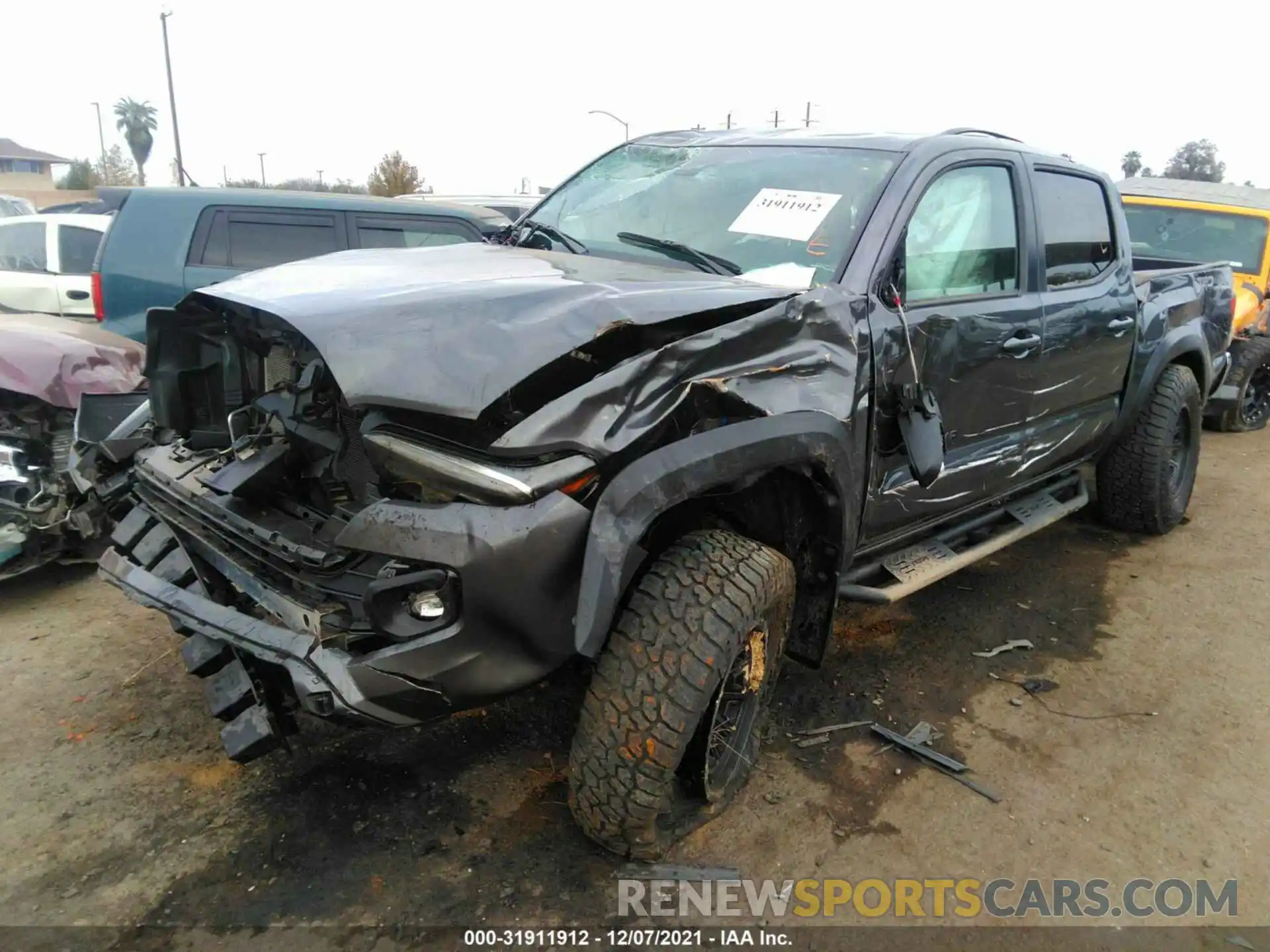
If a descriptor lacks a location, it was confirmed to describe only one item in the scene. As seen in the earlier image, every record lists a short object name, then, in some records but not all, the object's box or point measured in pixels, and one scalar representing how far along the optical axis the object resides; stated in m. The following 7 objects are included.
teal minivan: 5.82
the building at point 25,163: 77.25
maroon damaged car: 3.73
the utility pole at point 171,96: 23.88
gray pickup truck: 2.05
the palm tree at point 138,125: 73.12
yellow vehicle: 7.67
